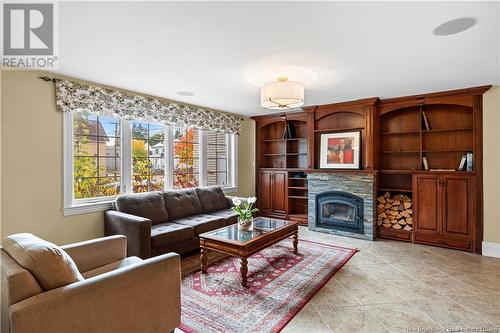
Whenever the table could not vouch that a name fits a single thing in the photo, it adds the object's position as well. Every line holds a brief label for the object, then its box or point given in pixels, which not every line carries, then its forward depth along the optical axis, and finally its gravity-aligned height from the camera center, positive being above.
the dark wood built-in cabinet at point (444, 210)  3.80 -0.67
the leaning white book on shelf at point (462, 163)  3.89 +0.04
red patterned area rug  2.16 -1.26
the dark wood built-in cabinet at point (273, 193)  5.71 -0.60
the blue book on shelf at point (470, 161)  3.80 +0.06
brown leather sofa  3.08 -0.76
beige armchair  1.33 -0.76
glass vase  3.27 -0.73
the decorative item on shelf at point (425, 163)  4.22 +0.04
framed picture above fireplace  4.71 +0.29
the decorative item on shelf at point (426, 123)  4.22 +0.68
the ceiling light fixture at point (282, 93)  3.01 +0.85
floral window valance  3.18 +0.88
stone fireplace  4.46 -0.67
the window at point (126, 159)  3.37 +0.12
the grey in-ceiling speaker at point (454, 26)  1.92 +1.06
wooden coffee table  2.74 -0.83
